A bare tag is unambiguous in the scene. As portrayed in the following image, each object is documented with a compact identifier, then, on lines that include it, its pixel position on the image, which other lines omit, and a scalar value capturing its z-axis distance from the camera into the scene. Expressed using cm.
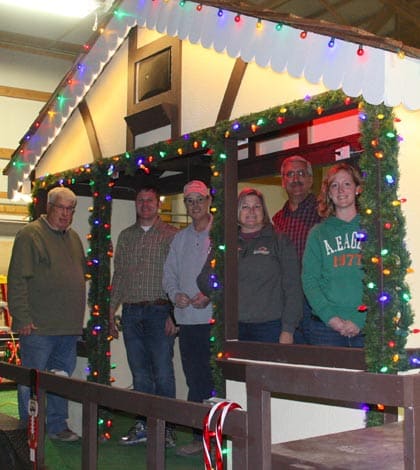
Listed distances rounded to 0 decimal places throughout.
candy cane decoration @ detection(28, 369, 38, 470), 370
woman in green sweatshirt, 393
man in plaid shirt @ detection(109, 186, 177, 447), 542
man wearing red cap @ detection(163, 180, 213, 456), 504
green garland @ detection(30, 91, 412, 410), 359
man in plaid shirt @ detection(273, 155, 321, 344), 502
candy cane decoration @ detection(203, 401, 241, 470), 235
